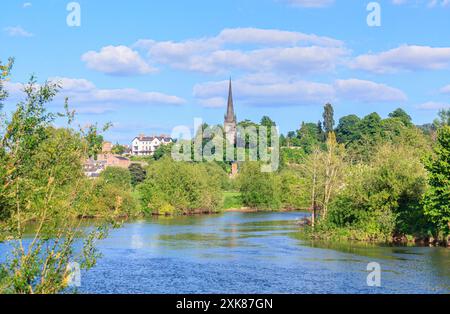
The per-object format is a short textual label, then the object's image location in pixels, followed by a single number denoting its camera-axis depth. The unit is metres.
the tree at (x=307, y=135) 151.75
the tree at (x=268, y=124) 151.27
